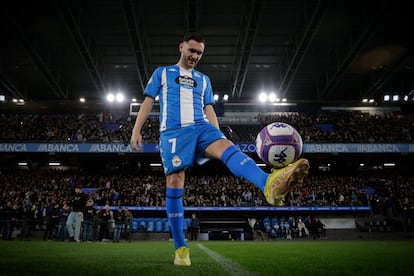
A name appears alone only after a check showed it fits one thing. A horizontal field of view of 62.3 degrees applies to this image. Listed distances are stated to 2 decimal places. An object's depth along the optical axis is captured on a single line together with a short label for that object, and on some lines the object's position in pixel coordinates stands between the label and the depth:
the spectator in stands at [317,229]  19.33
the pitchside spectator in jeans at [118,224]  13.99
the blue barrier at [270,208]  20.47
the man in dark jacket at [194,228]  18.09
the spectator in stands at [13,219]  13.40
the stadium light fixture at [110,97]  28.13
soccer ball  2.93
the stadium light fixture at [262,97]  28.61
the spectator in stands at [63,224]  12.63
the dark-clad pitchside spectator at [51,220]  14.25
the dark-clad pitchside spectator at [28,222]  13.39
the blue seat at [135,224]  19.81
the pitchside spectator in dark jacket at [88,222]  13.05
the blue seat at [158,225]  19.93
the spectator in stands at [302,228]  19.59
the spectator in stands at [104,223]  14.09
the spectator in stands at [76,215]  12.04
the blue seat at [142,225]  19.45
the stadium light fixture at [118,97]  28.48
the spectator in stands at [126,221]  14.89
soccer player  3.38
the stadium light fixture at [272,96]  28.32
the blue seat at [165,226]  20.00
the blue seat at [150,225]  19.81
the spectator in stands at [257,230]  18.91
